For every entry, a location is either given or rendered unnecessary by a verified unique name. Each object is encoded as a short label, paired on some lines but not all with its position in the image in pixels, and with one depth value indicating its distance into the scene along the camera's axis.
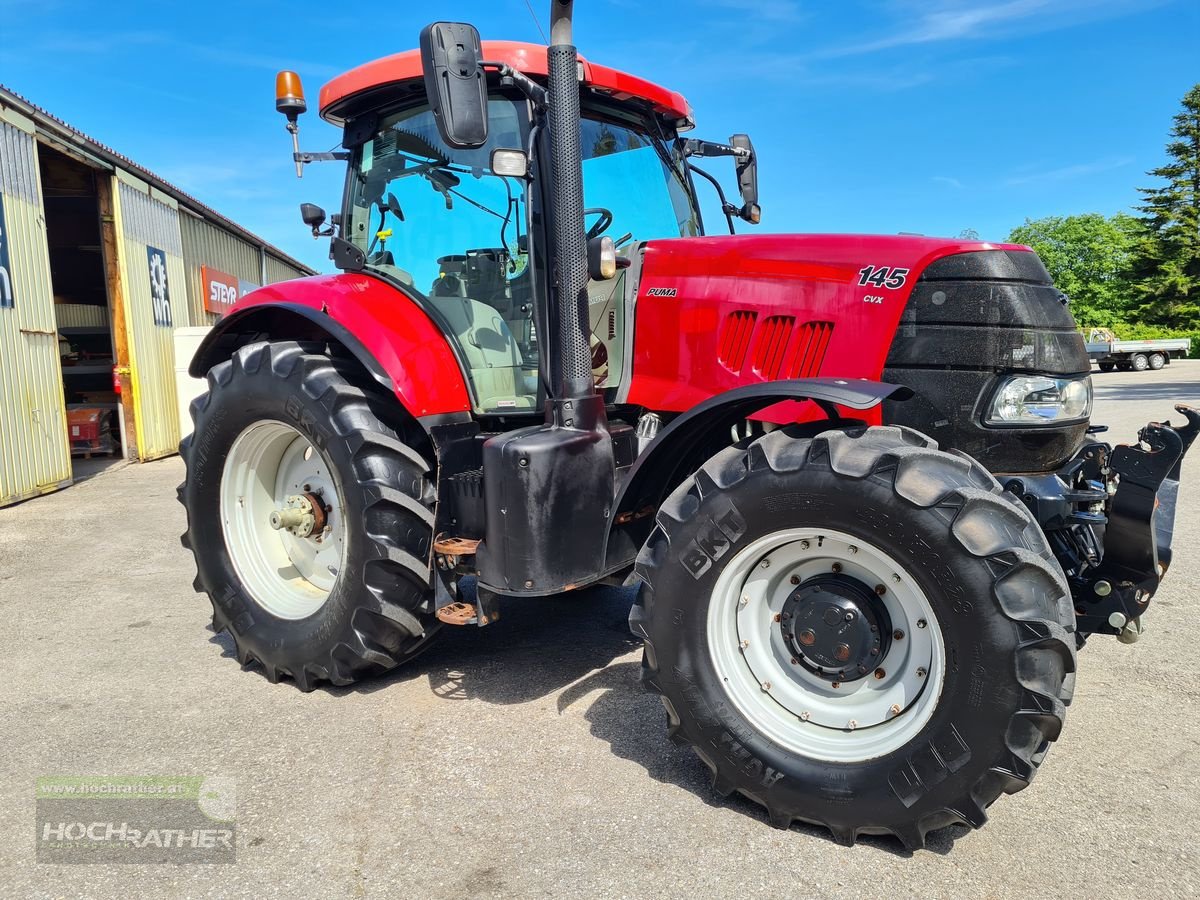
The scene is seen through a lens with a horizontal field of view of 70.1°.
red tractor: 2.30
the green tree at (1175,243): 40.06
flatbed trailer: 29.02
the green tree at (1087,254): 55.72
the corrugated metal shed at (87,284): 8.63
